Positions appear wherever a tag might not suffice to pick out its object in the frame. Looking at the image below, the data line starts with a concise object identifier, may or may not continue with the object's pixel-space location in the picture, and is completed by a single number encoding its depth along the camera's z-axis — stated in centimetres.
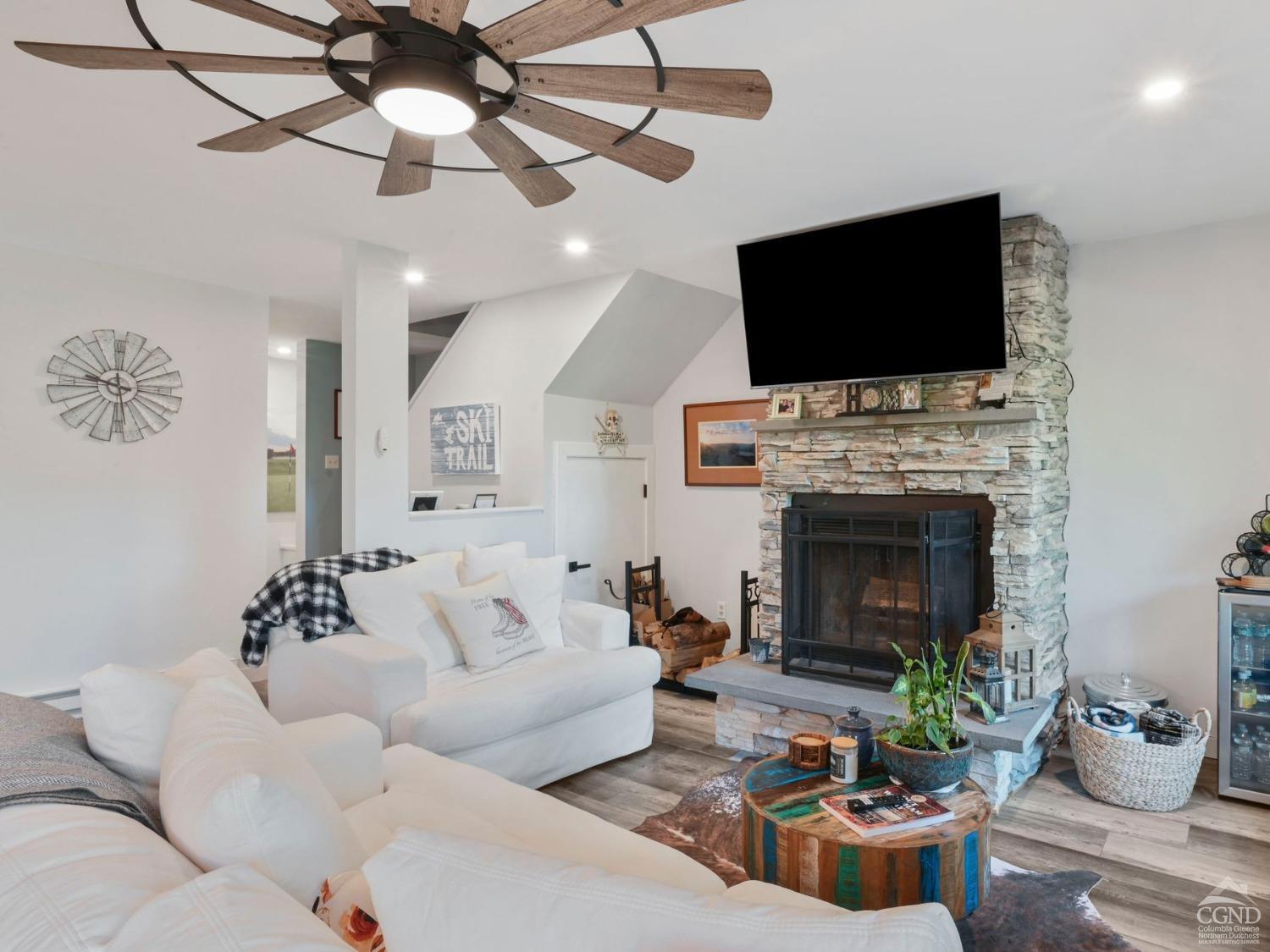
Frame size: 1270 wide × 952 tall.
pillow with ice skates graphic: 319
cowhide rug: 207
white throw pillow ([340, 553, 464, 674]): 313
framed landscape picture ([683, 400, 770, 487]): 484
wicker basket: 284
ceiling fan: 142
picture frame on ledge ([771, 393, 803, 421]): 371
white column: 364
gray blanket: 108
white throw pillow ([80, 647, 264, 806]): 140
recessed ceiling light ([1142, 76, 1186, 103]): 218
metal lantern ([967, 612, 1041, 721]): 292
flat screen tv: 308
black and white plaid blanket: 310
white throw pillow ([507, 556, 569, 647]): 358
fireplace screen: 324
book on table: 185
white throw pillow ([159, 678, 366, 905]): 108
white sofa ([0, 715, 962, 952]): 75
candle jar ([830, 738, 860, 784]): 216
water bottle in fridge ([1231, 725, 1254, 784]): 296
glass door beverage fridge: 295
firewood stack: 450
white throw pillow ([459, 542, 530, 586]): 355
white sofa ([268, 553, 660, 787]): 269
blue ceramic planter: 203
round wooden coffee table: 176
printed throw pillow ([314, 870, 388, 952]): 107
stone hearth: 318
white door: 477
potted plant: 204
